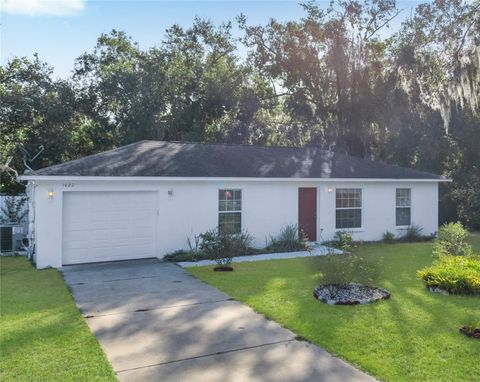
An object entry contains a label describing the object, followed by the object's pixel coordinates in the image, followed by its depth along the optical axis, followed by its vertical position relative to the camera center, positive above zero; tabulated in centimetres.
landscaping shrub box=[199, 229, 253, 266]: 1108 -138
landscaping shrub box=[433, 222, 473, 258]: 1129 -121
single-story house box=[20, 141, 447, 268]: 1135 -4
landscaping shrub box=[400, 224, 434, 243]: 1628 -143
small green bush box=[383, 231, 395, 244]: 1592 -149
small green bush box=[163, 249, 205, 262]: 1209 -177
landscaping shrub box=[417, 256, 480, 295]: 810 -157
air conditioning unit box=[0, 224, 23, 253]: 1338 -145
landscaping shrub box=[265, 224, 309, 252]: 1377 -148
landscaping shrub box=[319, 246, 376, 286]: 807 -145
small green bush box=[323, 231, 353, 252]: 1428 -153
